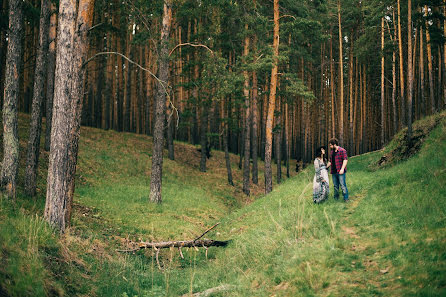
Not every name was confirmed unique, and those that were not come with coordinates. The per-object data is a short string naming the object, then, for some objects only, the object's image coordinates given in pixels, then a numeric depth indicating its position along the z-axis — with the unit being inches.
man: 412.5
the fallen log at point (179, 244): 338.0
